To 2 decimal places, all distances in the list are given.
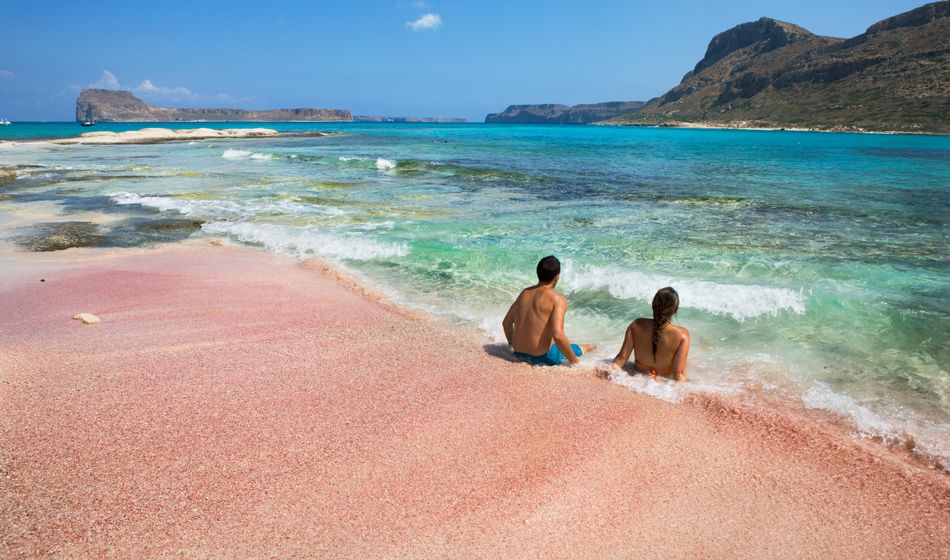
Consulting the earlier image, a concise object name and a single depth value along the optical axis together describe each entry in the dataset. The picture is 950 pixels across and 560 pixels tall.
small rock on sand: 6.68
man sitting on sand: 5.50
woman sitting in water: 5.26
